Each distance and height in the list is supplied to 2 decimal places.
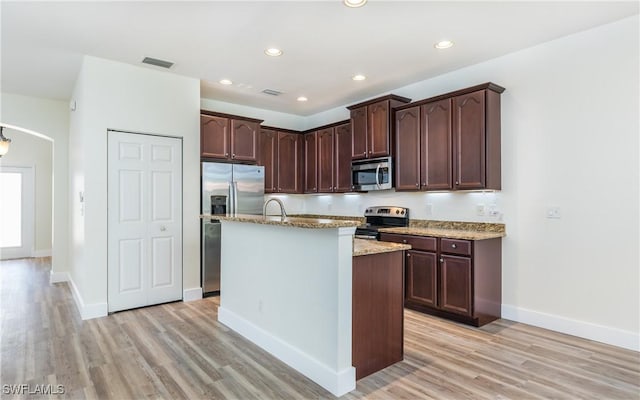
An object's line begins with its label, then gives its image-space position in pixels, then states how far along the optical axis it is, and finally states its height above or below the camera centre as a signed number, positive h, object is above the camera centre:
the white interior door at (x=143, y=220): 4.14 -0.21
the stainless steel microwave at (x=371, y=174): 4.78 +0.38
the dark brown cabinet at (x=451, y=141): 3.79 +0.68
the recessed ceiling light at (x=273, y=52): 3.73 +1.58
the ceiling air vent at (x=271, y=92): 5.17 +1.61
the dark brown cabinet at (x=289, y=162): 6.22 +0.69
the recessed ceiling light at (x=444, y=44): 3.51 +1.56
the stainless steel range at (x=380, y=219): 4.68 -0.26
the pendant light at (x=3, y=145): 5.52 +0.90
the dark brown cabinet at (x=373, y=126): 4.73 +1.04
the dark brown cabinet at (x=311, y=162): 6.21 +0.69
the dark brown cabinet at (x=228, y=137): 4.95 +0.93
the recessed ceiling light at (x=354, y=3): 2.76 +1.54
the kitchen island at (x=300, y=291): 2.40 -0.71
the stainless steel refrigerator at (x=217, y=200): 4.83 +0.03
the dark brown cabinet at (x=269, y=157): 6.00 +0.75
